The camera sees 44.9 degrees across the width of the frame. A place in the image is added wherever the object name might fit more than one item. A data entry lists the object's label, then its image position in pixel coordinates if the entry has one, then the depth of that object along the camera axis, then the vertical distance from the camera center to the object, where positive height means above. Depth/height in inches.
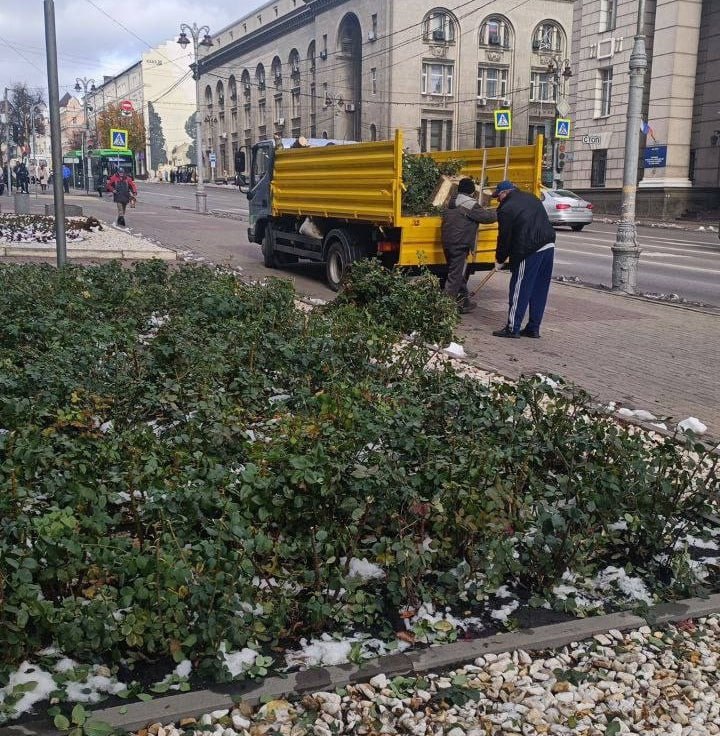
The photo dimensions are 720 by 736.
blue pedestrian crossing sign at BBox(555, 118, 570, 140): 1252.5 +86.9
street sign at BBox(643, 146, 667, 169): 1477.6 +56.9
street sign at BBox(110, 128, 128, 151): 1296.8 +60.4
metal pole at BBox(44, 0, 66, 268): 440.1 +39.7
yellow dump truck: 442.0 -9.2
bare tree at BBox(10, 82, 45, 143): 3448.6 +301.9
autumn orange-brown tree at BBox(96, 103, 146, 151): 3782.0 +242.0
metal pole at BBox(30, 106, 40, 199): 3009.4 +148.0
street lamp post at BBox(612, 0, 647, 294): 526.6 +0.3
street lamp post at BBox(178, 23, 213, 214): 1440.3 +222.9
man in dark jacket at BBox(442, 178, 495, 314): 426.2 -20.4
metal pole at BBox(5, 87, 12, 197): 2011.1 +52.0
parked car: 1135.6 -25.4
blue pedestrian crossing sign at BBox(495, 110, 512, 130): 1325.0 +102.1
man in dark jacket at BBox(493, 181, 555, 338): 372.2 -27.0
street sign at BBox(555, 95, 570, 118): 1298.4 +119.2
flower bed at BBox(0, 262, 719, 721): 117.8 -51.5
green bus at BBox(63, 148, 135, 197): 2340.7 +45.3
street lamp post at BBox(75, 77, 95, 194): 2544.3 +144.7
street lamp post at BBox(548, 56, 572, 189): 1305.4 +59.5
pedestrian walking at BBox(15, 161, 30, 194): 1861.1 +2.7
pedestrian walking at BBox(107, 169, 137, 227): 1074.1 -15.4
